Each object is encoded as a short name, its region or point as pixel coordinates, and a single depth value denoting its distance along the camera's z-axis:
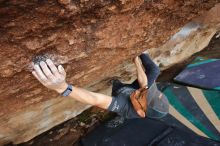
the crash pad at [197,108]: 3.23
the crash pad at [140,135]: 3.10
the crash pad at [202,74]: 3.74
